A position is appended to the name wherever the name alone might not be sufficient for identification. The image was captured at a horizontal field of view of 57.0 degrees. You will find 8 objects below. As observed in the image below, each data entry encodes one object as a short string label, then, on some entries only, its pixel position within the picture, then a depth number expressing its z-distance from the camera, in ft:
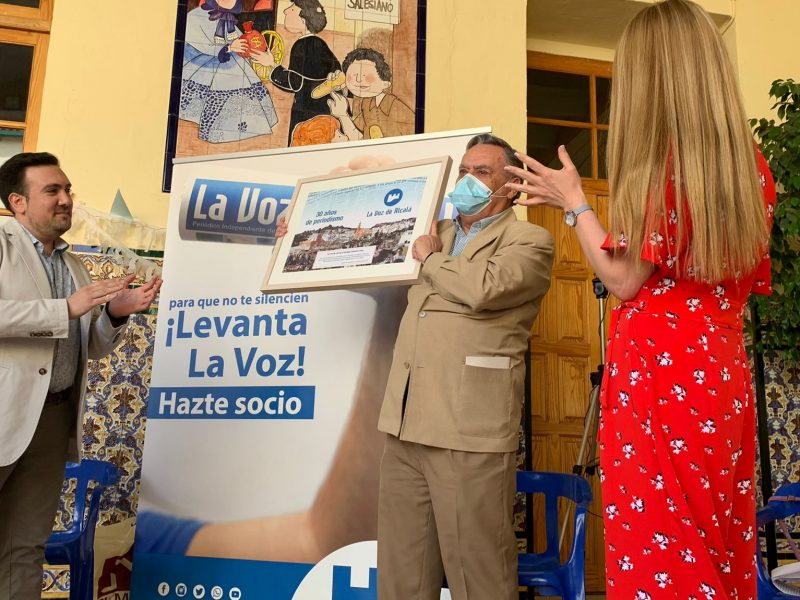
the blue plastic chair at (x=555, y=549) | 7.49
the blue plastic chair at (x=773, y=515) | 7.48
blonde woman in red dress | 3.95
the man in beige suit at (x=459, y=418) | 6.49
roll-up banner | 8.68
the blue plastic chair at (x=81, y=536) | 8.53
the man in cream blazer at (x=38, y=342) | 7.14
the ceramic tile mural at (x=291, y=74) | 12.37
